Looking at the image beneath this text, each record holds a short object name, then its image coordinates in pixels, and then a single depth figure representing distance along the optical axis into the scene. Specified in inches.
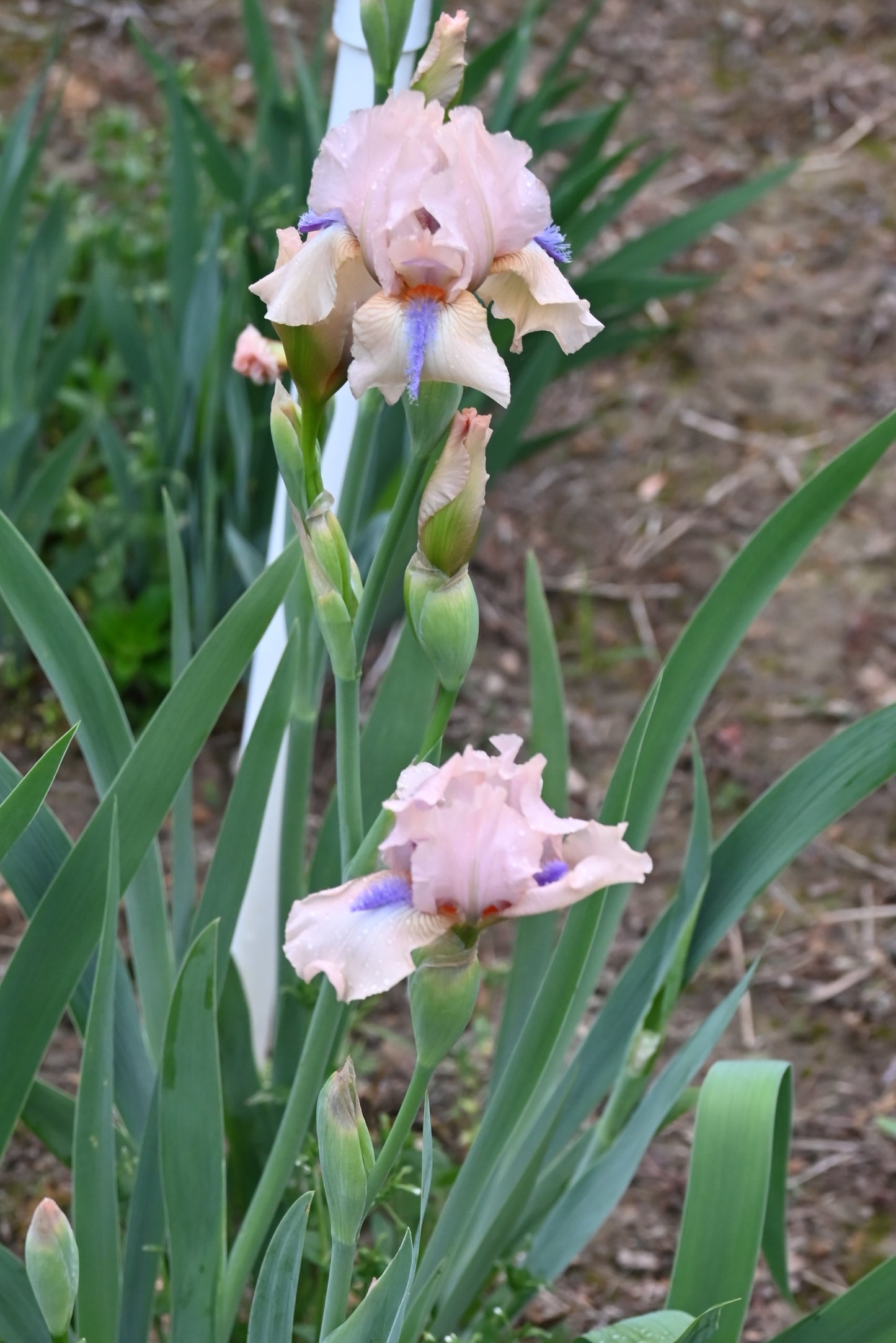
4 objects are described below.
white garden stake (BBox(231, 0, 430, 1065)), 65.8
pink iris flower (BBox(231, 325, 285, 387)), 63.8
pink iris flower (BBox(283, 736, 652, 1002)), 53.4
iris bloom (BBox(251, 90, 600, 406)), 54.4
